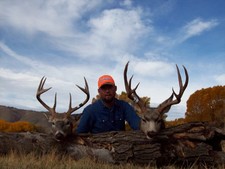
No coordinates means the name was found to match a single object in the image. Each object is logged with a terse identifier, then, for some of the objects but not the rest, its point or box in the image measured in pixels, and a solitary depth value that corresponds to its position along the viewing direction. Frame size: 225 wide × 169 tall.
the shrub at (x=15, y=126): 24.65
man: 4.58
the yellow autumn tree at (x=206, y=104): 18.60
